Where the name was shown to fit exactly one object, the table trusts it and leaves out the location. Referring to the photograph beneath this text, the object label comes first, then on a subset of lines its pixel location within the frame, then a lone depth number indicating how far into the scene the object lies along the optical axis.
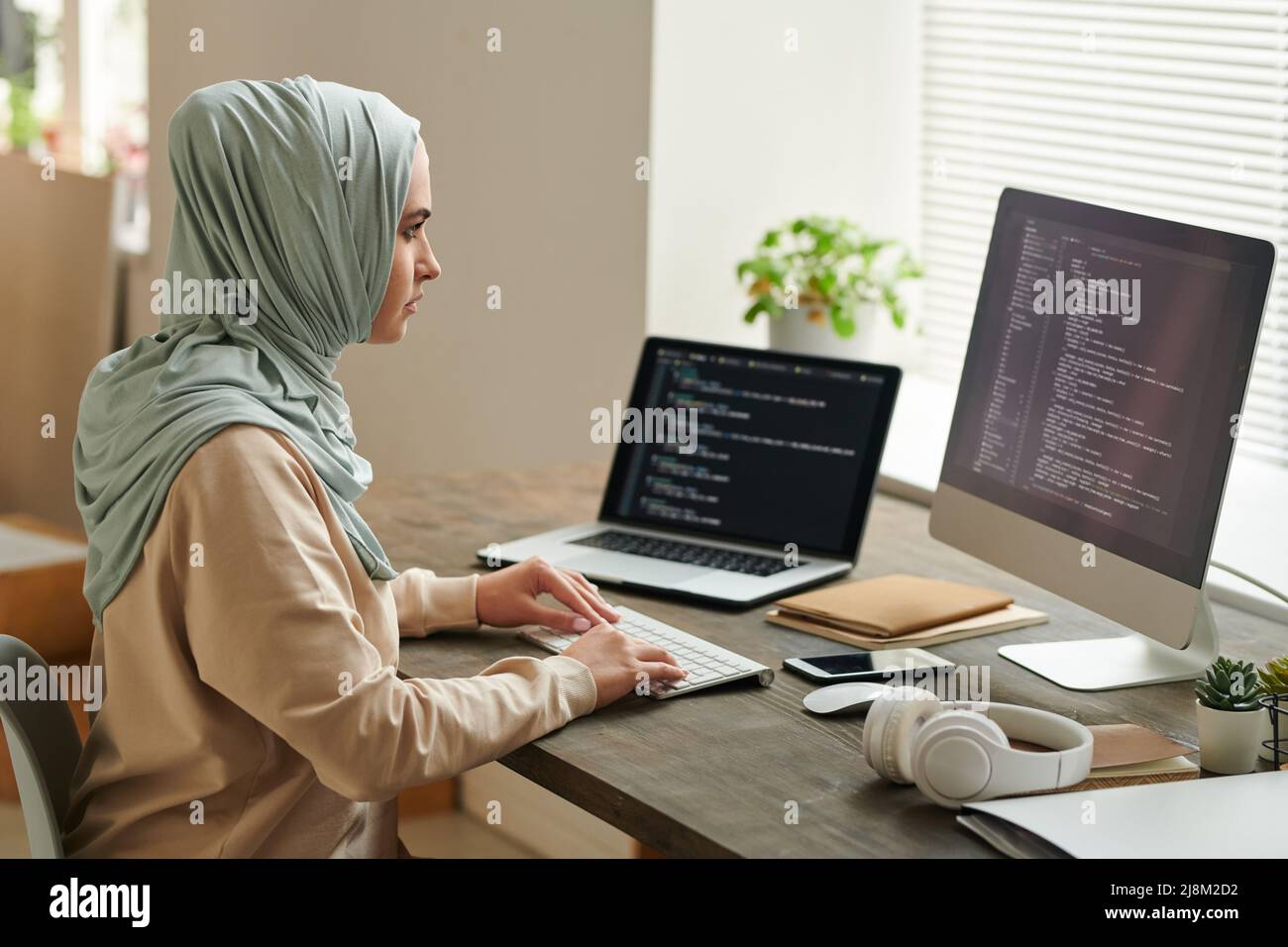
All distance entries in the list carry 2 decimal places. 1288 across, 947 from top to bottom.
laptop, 1.89
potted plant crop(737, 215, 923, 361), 2.57
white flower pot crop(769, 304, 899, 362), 2.58
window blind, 2.31
